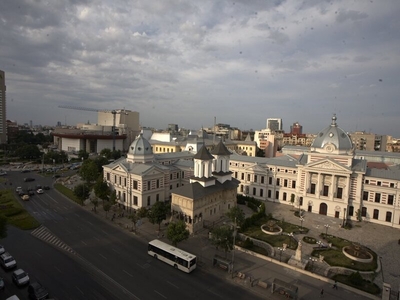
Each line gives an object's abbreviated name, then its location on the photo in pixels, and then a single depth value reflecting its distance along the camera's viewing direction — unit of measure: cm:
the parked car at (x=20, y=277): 2555
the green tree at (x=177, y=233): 3241
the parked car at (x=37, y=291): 2343
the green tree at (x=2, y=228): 2883
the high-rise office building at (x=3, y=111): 15688
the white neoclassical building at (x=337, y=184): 4675
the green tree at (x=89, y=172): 6259
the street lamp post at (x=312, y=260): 3229
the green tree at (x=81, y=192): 5059
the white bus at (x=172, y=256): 2928
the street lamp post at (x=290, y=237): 3763
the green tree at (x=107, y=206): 4434
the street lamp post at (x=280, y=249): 3474
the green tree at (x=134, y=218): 3953
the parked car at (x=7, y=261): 2833
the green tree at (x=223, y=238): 3073
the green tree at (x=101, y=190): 4894
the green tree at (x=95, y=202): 4728
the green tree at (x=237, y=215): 3862
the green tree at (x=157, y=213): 3828
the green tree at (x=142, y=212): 4088
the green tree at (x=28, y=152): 11012
